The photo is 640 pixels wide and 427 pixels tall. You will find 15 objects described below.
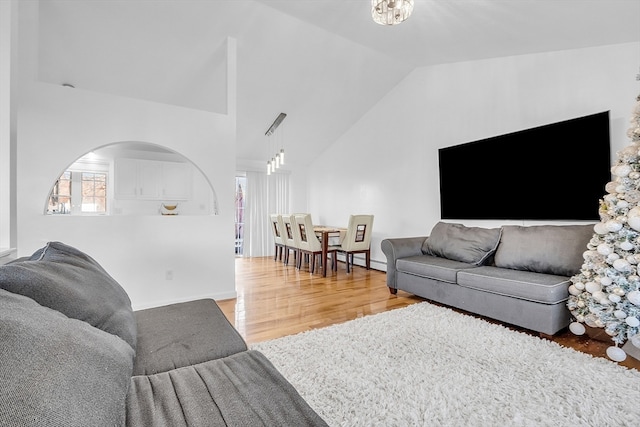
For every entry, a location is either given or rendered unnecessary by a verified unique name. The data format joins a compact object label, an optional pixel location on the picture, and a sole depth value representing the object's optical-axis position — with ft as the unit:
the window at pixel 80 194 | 16.74
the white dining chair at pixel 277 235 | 20.30
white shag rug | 4.90
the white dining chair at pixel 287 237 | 18.26
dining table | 15.64
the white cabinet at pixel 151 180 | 17.89
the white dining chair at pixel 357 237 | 16.30
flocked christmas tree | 6.55
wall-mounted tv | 9.36
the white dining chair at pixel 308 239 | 16.20
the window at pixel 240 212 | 23.18
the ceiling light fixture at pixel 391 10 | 7.00
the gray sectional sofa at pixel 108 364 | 1.87
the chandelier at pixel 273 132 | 16.99
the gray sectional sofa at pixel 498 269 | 7.92
